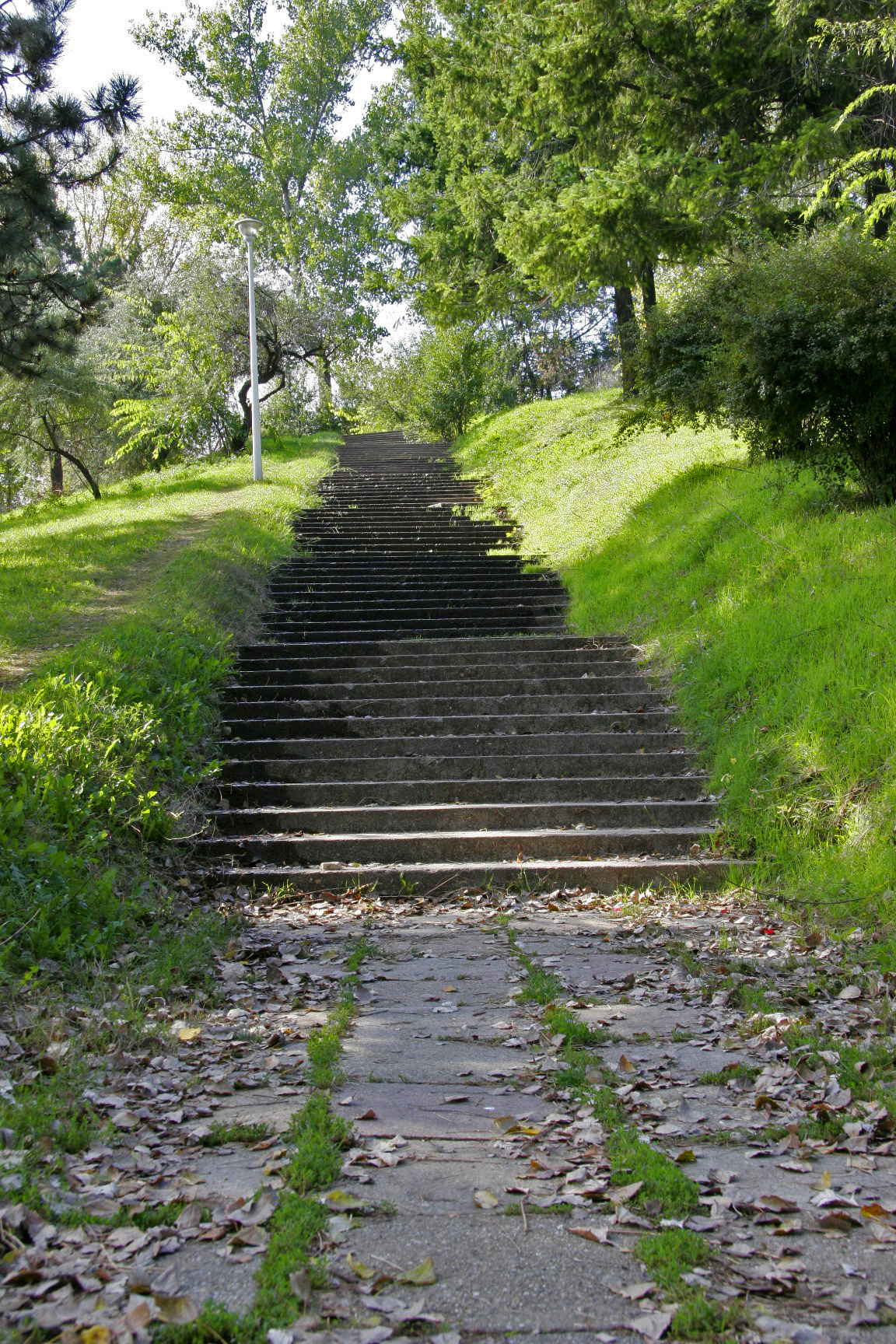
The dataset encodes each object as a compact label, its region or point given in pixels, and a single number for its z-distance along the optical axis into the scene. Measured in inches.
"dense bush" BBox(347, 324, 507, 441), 1046.4
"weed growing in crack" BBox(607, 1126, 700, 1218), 104.2
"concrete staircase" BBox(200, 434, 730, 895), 257.4
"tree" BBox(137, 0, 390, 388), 1403.8
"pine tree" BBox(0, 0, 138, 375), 328.8
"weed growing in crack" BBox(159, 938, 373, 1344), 85.4
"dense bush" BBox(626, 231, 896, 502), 306.3
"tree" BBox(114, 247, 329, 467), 965.8
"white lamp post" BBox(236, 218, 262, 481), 668.1
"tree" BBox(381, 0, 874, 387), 468.1
